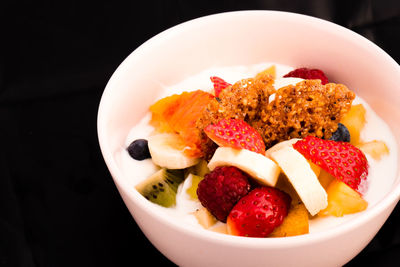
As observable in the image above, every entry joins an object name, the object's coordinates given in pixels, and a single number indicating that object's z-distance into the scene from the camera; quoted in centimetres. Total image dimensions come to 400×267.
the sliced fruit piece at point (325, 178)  44
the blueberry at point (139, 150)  47
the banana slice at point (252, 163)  43
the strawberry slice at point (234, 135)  44
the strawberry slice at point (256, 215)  42
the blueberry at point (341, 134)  46
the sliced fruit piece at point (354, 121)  47
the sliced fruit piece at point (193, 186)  45
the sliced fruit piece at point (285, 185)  44
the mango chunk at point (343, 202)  43
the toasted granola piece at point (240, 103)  45
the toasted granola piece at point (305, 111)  45
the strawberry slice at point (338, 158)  44
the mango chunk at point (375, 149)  46
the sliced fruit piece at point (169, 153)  45
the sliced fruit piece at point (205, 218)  43
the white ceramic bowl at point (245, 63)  41
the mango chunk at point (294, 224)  42
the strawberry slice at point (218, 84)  48
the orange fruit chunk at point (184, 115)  46
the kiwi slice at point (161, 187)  45
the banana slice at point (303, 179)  43
